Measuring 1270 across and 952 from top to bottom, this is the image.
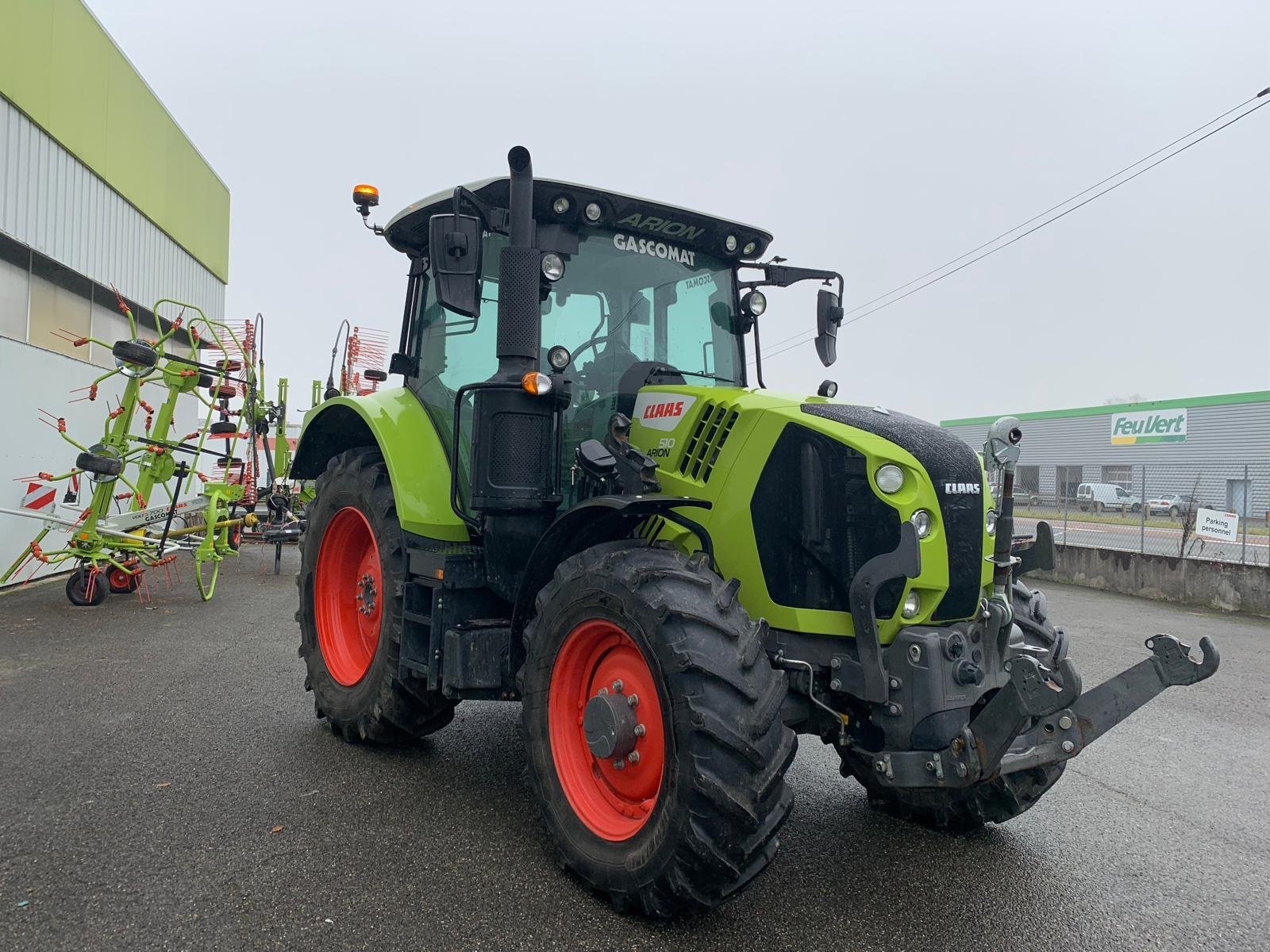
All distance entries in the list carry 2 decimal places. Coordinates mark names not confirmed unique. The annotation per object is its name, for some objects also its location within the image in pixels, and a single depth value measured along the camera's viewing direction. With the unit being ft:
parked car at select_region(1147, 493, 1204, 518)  39.19
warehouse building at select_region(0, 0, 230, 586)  31.63
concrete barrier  34.68
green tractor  8.13
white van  42.78
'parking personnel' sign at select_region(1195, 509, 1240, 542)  36.55
